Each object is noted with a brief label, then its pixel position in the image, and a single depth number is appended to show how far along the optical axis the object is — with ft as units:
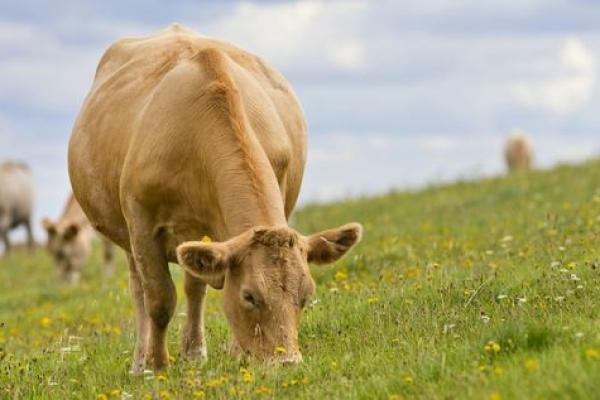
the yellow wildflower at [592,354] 35.42
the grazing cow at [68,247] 154.71
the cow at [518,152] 281.54
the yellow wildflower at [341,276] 70.69
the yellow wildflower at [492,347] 40.26
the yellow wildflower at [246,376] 41.70
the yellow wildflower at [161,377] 45.49
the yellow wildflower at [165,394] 42.65
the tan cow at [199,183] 44.52
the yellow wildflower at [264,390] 40.65
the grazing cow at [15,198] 224.33
